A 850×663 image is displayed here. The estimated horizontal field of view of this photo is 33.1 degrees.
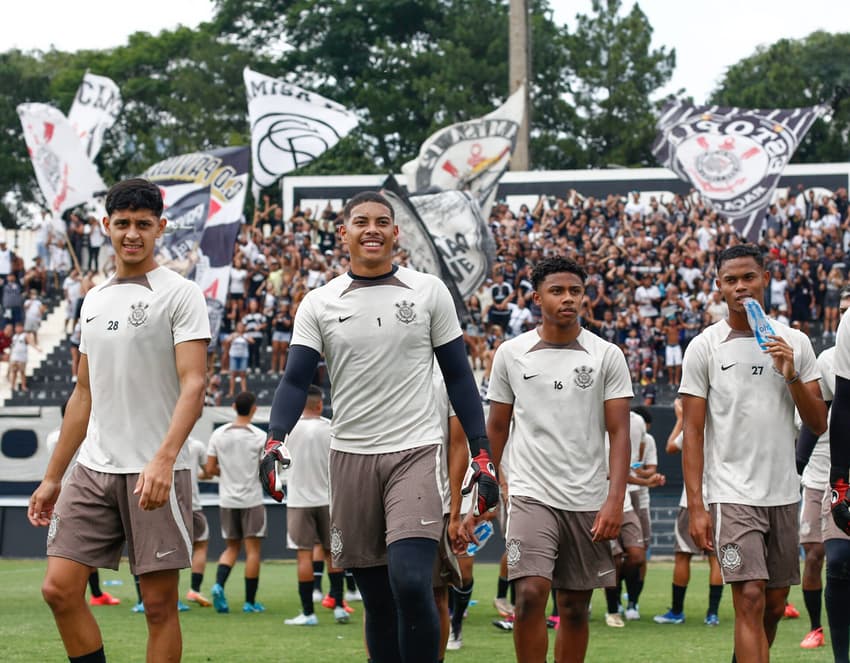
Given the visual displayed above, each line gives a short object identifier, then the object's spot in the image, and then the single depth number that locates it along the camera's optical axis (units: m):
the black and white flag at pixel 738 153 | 26.33
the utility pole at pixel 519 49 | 39.19
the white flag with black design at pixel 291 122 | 28.45
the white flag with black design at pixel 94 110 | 34.38
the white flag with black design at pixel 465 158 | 28.06
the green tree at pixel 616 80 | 63.81
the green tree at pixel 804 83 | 64.31
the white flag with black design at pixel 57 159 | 30.72
